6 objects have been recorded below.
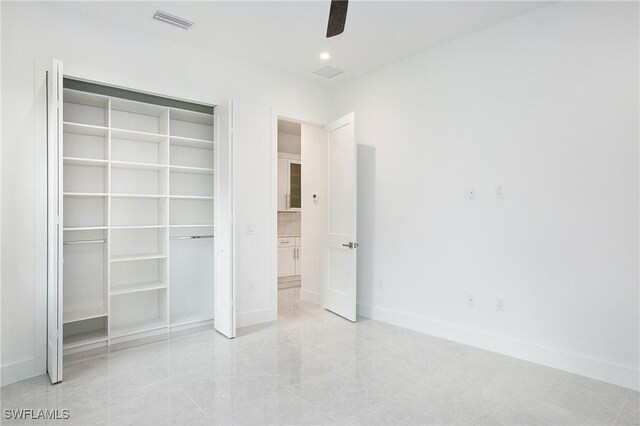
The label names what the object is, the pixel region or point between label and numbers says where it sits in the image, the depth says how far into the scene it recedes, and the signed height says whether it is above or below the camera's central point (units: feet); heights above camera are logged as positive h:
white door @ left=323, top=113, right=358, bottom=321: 13.89 -0.14
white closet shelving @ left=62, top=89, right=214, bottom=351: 10.89 +0.00
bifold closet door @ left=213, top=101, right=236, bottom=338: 11.74 -0.32
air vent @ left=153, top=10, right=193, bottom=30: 10.21 +5.86
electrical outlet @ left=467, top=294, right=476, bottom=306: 11.42 -2.71
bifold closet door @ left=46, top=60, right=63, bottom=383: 8.56 -0.08
